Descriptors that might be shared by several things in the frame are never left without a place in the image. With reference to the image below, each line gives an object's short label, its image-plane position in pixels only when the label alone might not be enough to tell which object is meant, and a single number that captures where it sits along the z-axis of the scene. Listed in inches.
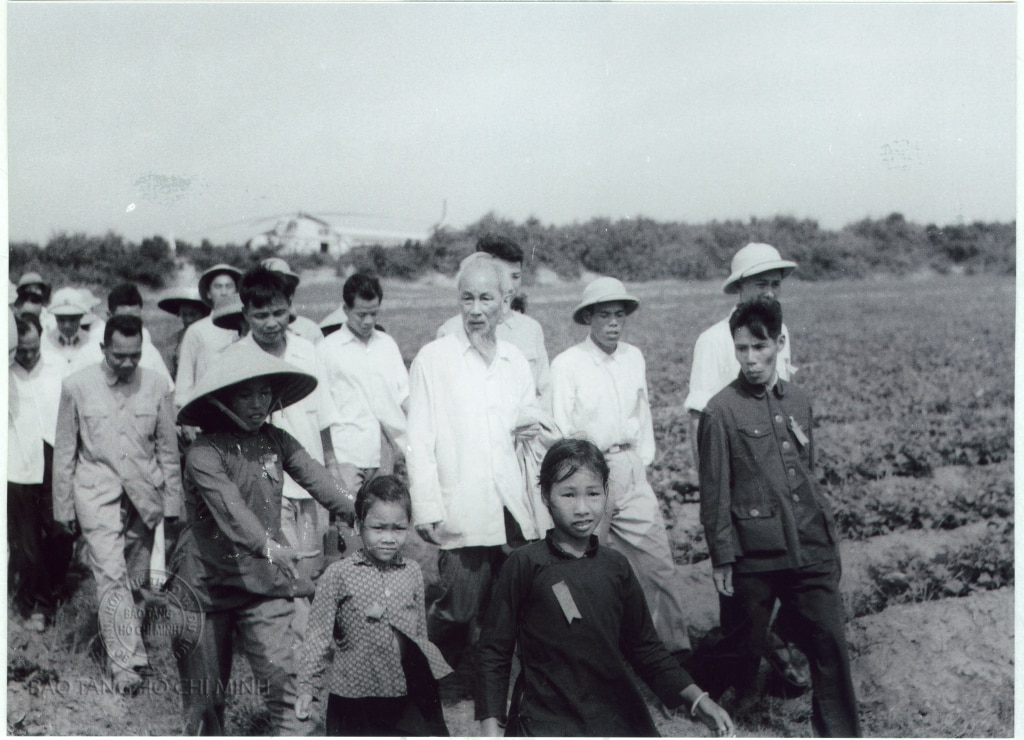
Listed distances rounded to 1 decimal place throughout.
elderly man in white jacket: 167.5
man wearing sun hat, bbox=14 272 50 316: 214.3
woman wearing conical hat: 148.9
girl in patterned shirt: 140.9
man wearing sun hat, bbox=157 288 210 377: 227.6
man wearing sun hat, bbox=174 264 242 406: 196.1
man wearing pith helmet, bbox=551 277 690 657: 183.9
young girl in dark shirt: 132.0
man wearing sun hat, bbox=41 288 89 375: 221.9
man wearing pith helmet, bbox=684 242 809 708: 186.7
